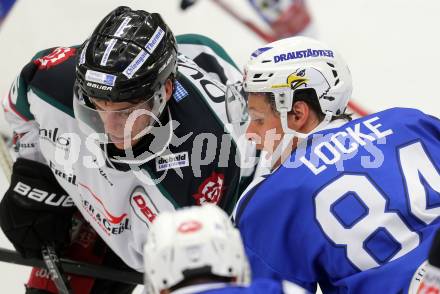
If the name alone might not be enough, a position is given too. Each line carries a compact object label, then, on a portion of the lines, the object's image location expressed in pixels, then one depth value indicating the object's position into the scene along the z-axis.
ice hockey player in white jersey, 7.44
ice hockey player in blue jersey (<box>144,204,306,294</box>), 6.59
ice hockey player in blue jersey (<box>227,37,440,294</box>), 7.16
